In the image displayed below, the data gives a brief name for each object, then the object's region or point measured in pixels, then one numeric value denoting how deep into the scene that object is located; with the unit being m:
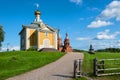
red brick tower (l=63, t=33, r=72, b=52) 22.82
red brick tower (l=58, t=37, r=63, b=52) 24.50
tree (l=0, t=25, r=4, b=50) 23.59
